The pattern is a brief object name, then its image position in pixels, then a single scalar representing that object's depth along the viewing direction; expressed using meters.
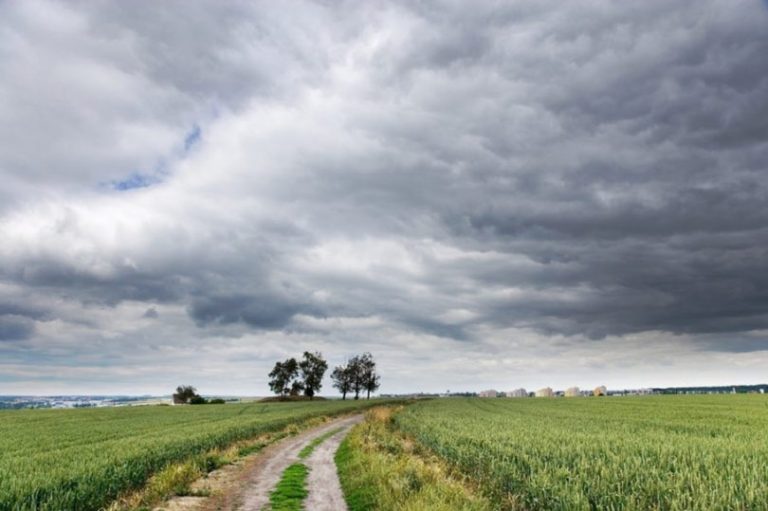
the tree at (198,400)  176.62
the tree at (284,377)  184.62
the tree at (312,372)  186.62
